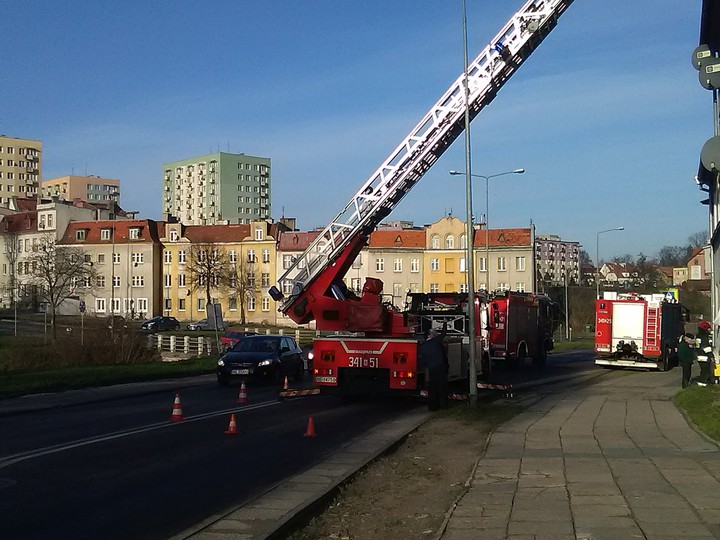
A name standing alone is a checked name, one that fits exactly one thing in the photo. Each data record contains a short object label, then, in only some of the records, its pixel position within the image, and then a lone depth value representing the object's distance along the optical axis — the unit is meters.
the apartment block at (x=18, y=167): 147.38
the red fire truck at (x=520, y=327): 31.83
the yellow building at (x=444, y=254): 80.56
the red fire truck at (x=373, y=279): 18.03
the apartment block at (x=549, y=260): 180.09
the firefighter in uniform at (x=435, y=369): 17.38
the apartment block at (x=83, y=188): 163.50
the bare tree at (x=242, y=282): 84.69
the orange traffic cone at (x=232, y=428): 13.67
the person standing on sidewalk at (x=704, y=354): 22.47
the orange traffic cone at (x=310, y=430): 13.73
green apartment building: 158.50
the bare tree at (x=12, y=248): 92.57
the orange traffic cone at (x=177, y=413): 15.28
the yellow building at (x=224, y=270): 84.81
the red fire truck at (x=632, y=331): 33.59
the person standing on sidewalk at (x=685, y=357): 22.19
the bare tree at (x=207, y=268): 82.69
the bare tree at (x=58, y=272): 58.34
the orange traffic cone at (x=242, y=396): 19.10
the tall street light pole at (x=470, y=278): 17.59
